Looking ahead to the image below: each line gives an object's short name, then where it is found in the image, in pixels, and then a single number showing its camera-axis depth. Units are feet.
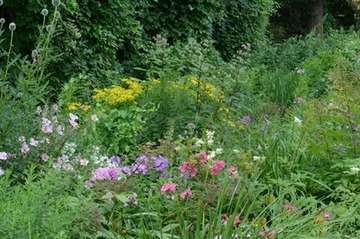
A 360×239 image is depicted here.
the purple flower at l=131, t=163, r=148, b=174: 12.71
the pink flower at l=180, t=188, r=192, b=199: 11.32
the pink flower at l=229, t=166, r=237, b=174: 11.60
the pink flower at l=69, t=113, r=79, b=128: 12.74
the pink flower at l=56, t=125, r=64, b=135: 12.92
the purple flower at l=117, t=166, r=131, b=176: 12.89
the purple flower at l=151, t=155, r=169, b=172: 13.04
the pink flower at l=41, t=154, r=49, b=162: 12.01
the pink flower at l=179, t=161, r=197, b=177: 11.93
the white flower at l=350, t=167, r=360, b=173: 11.94
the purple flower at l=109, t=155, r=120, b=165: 14.37
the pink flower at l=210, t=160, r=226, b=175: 11.78
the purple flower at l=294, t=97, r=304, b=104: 21.25
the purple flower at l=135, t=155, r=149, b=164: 12.85
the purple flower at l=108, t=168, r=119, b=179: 12.24
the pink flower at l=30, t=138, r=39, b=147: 12.30
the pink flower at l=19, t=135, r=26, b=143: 12.36
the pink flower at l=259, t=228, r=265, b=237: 10.12
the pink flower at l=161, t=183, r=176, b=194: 11.21
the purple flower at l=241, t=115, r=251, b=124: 18.24
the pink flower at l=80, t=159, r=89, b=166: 12.14
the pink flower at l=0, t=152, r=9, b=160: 11.16
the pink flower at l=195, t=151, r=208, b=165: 11.94
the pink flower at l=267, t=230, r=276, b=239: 9.96
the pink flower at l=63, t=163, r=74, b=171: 11.17
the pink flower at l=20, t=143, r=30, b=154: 12.20
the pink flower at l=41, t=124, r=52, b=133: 12.59
